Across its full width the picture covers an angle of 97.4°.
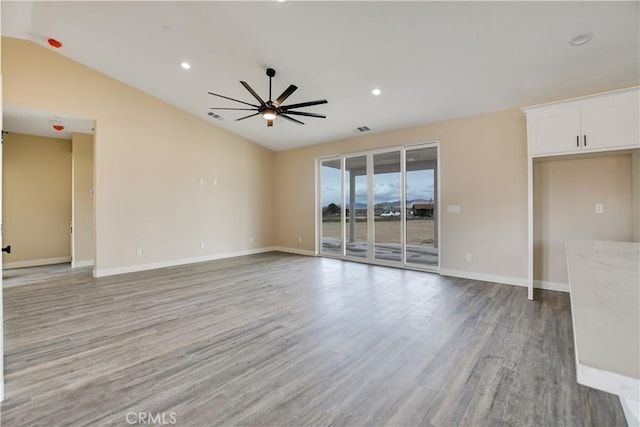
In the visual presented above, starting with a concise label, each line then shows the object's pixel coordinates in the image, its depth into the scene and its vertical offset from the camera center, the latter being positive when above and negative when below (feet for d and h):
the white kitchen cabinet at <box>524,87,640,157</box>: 10.84 +3.65
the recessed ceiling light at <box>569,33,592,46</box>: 9.68 +6.07
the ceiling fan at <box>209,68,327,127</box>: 12.80 +5.25
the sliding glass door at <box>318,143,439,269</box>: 18.95 +0.64
